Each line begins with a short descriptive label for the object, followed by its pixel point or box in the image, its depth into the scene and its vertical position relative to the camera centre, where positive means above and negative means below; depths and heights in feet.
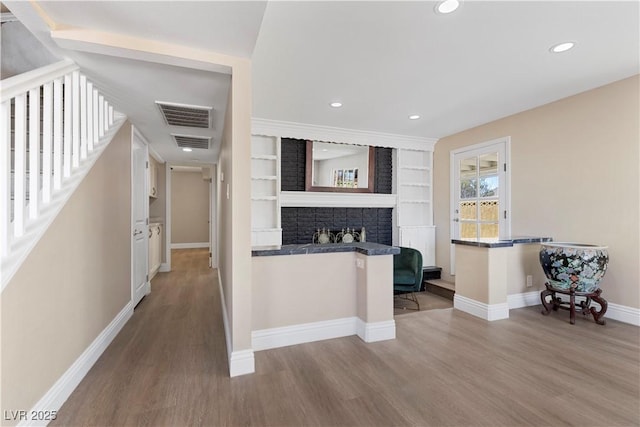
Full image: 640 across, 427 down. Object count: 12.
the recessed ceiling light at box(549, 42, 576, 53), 7.16 +4.20
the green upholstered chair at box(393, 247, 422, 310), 11.48 -2.25
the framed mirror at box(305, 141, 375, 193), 14.17 +2.40
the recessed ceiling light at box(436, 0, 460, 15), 5.62 +4.11
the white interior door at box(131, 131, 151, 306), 11.81 -0.29
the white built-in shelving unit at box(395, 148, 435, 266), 15.78 +0.79
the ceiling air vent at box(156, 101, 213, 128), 9.04 +3.33
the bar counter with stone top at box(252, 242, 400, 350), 7.83 -2.20
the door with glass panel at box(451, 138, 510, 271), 12.87 +1.09
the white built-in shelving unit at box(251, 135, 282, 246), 13.28 +1.14
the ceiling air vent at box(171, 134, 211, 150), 12.51 +3.33
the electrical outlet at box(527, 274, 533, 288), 11.44 -2.55
